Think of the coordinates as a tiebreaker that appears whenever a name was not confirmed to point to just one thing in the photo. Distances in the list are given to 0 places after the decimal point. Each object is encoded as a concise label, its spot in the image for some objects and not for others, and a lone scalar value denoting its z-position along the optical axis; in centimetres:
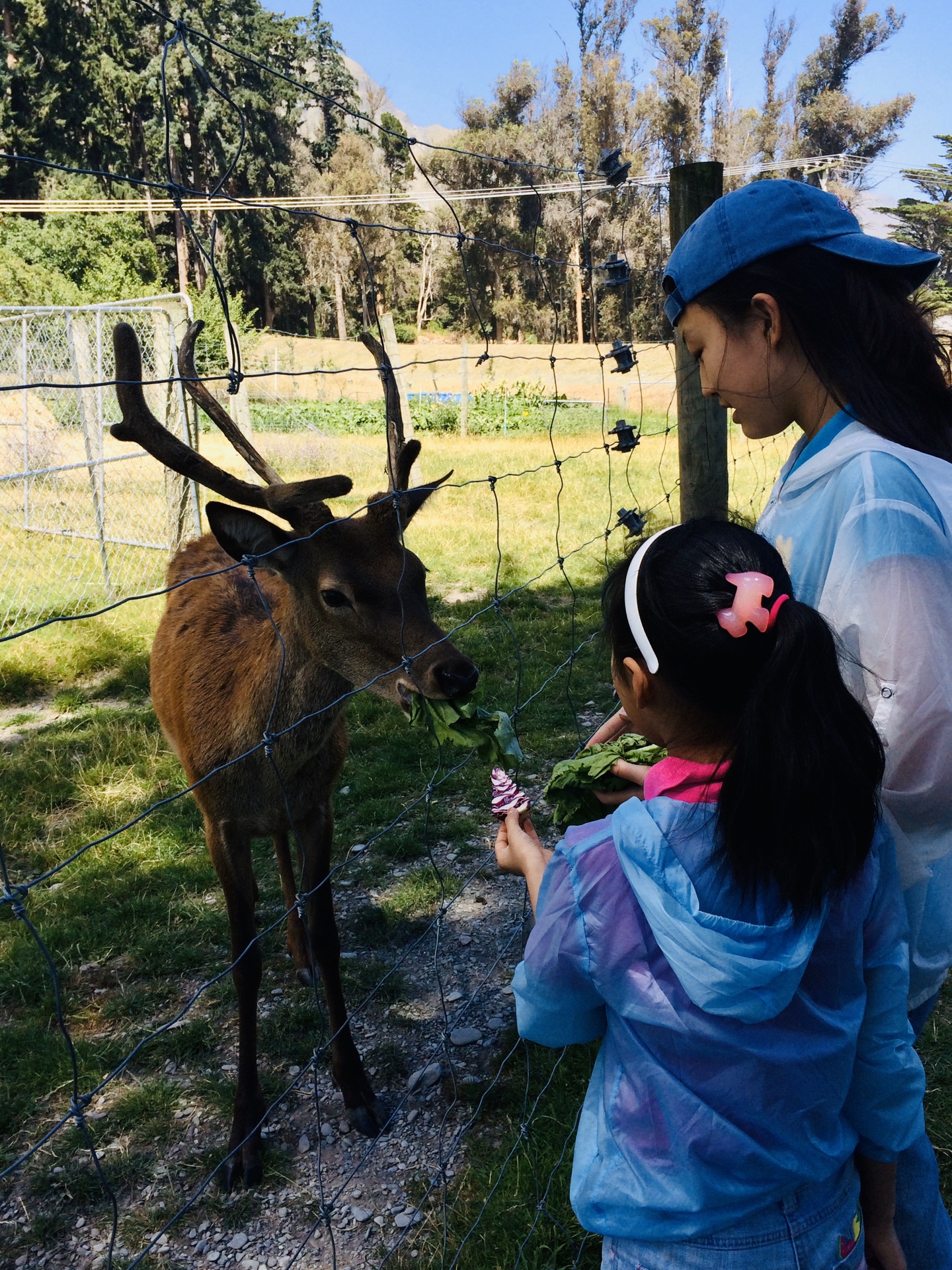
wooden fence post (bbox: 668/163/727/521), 332
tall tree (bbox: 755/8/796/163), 4344
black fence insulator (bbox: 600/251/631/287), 341
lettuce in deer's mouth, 245
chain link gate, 811
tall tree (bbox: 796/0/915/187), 4278
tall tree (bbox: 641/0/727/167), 4162
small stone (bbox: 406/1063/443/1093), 305
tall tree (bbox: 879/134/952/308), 3312
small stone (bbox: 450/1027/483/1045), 321
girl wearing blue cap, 143
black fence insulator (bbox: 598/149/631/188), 330
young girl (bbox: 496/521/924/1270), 126
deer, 265
